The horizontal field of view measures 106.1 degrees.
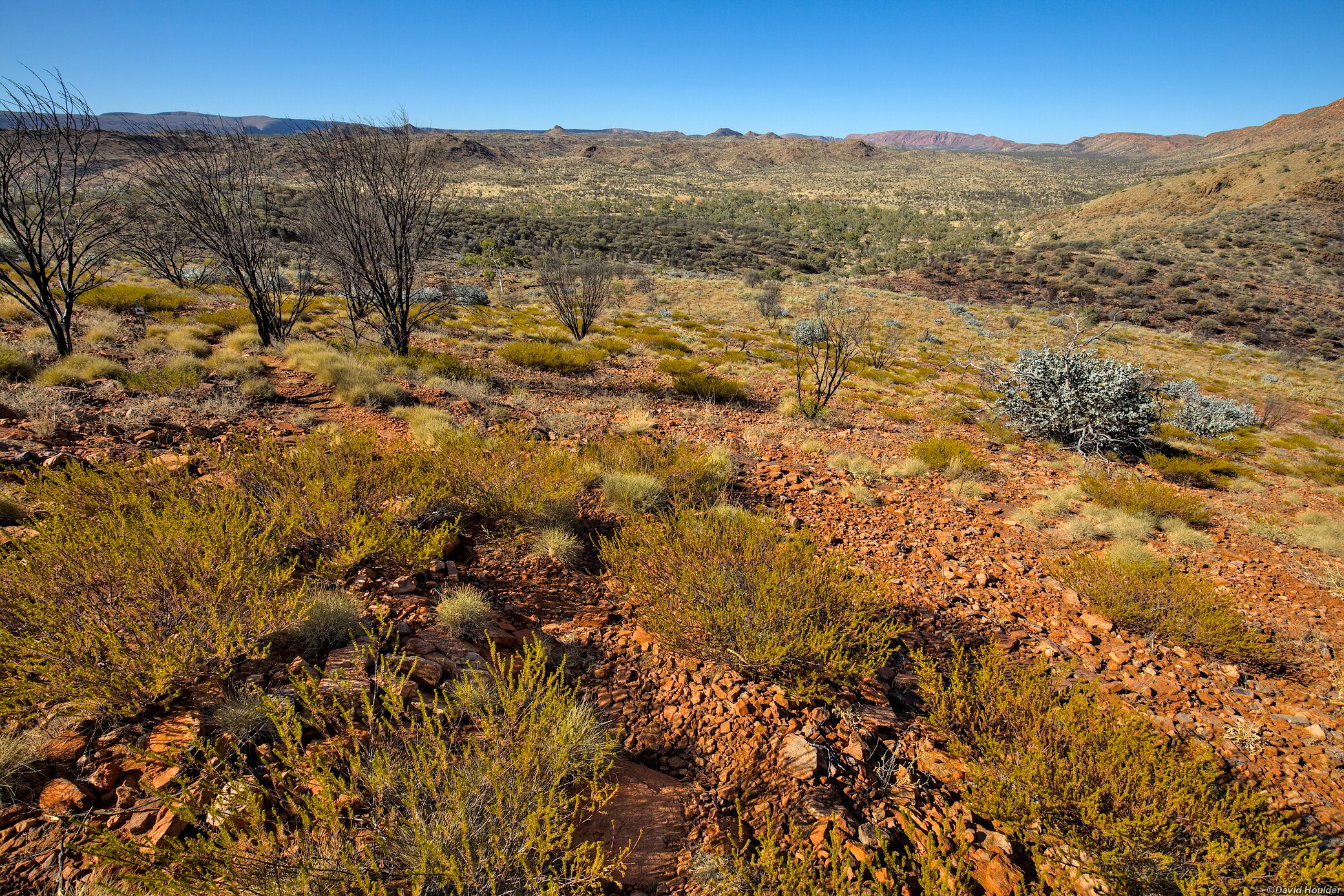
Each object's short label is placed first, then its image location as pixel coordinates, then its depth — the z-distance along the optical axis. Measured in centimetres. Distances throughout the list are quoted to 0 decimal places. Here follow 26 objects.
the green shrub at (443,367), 846
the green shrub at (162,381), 604
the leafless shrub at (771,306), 2220
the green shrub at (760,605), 285
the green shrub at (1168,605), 351
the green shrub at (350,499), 318
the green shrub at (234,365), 700
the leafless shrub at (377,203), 802
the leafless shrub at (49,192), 637
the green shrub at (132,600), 201
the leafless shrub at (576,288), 1524
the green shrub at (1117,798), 198
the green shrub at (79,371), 579
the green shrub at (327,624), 251
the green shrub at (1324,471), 924
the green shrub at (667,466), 494
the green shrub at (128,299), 1046
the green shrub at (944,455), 702
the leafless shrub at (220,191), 816
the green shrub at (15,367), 585
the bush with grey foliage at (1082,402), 869
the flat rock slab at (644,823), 192
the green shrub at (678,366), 1120
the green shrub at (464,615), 287
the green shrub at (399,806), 153
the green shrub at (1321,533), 555
